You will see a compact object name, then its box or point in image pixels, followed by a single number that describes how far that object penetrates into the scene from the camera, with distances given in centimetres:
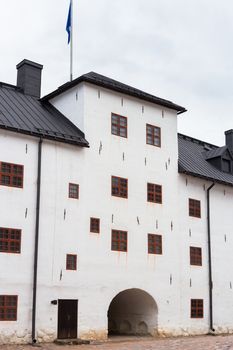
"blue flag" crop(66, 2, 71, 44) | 3183
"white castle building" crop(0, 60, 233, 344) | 2408
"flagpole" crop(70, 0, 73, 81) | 3168
